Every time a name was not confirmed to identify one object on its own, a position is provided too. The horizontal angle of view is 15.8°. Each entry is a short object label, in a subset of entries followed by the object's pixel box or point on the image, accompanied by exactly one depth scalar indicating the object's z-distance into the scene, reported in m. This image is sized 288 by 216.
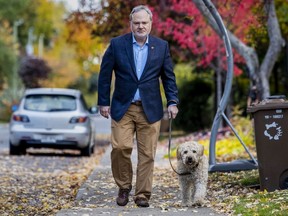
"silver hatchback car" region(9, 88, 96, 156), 23.99
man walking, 11.31
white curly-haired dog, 11.13
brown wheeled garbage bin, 11.99
